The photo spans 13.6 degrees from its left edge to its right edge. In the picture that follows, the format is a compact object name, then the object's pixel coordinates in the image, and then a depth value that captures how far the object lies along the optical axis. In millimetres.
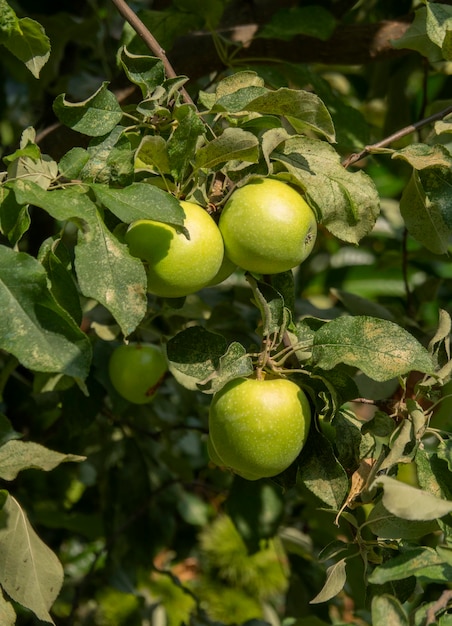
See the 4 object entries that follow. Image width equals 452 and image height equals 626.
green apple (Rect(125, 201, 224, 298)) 1324
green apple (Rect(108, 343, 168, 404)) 1653
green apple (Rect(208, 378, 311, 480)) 1325
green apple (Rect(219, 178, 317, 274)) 1334
